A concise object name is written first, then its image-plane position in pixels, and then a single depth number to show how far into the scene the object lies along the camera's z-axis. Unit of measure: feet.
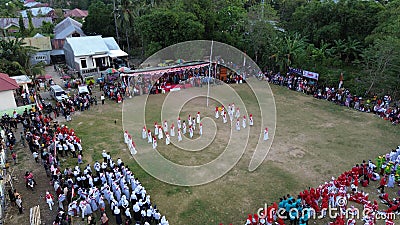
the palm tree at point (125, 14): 112.98
